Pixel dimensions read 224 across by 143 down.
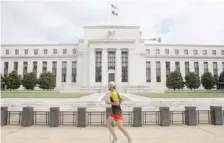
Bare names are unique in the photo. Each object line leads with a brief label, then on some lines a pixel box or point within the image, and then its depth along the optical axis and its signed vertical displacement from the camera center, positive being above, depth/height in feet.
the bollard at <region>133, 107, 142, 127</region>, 37.09 -5.96
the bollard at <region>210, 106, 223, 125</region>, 38.32 -6.01
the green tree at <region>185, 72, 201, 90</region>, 227.61 -0.68
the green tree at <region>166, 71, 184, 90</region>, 219.61 -0.19
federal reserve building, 229.04 +23.06
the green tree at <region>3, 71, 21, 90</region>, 209.87 -0.19
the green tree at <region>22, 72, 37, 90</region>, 212.02 -0.19
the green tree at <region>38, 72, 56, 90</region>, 213.25 -1.11
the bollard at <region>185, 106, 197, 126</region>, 37.88 -5.97
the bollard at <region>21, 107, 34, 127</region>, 37.53 -6.06
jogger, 24.76 -3.39
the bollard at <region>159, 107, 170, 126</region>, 37.50 -5.92
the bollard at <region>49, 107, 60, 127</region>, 36.93 -5.96
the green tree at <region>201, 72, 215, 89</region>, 235.20 -0.19
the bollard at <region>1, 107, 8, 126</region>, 37.97 -6.00
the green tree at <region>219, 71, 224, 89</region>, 232.94 +0.82
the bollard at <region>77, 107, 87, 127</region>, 36.86 -5.79
